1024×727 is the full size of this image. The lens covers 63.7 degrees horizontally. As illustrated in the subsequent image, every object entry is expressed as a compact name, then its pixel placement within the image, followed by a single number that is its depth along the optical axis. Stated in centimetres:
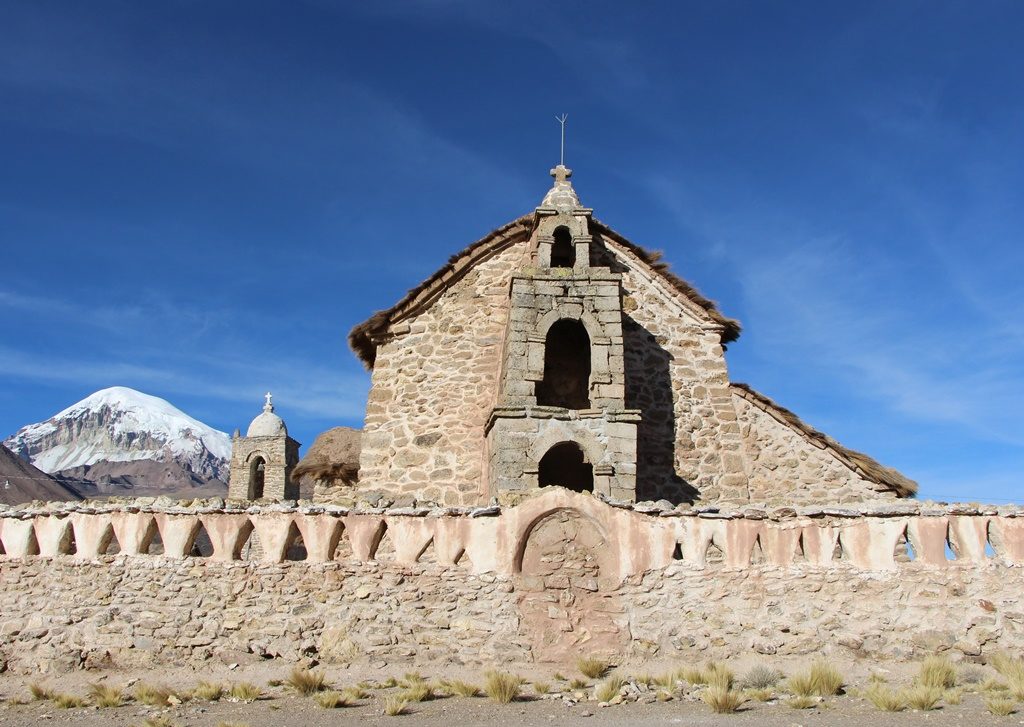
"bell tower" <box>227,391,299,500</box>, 3182
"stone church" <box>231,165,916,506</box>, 1230
